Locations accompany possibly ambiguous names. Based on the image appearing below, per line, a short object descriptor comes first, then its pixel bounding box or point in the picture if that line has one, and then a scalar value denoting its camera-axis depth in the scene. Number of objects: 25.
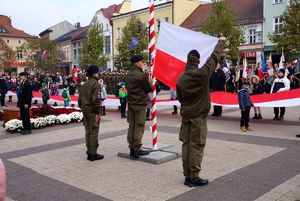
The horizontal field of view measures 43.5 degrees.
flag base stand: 7.57
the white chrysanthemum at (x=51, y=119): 13.28
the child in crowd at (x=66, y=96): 18.76
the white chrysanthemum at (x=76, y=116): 14.12
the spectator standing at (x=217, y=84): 14.48
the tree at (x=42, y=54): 56.03
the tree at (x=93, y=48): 50.09
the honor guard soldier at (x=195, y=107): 5.89
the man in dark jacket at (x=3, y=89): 21.98
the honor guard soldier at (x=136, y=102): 7.74
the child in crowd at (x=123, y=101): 15.29
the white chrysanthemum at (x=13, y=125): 12.18
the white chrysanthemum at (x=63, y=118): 13.66
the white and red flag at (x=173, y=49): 8.23
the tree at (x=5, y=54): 62.25
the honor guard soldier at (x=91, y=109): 7.93
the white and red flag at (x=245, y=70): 15.46
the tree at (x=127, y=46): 40.16
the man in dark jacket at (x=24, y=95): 11.59
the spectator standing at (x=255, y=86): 14.04
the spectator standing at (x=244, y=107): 11.09
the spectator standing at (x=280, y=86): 13.09
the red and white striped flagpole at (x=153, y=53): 8.16
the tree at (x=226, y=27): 36.03
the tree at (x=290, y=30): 29.12
